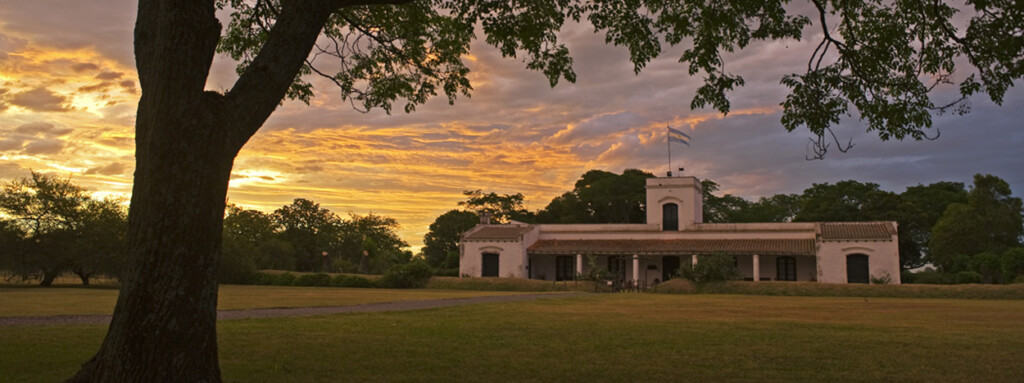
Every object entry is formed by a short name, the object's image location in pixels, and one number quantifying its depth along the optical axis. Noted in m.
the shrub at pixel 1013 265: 33.47
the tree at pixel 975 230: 41.00
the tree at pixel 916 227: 47.47
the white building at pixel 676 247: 36.62
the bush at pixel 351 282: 33.56
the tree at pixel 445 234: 56.25
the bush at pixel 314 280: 34.25
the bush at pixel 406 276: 32.78
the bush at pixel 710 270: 29.33
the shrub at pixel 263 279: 36.78
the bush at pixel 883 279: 34.75
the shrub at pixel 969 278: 34.46
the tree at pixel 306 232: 54.03
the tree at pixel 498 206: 59.23
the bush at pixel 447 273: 44.88
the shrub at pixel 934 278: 36.28
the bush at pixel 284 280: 35.47
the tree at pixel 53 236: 31.94
